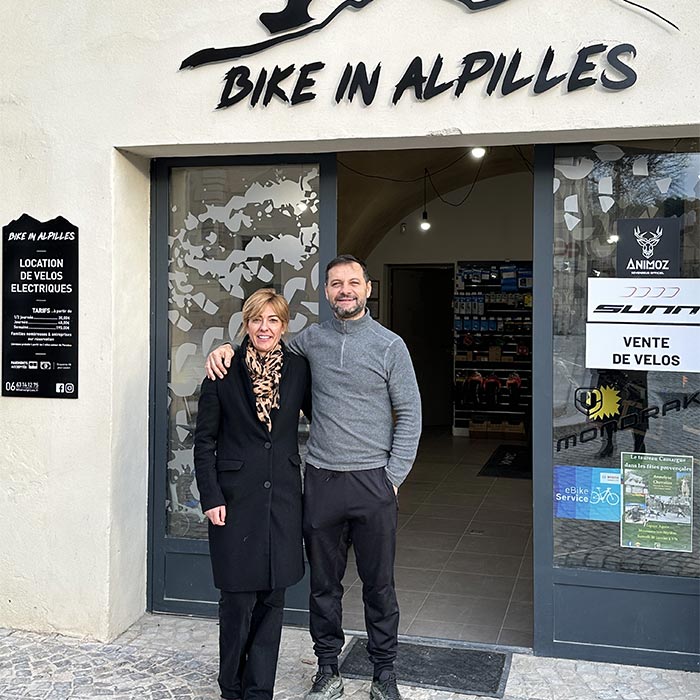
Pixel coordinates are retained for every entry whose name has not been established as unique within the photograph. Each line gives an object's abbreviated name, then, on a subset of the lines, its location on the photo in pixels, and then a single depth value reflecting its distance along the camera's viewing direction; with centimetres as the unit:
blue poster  406
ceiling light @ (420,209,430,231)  1158
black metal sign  438
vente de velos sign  390
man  348
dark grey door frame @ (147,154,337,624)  462
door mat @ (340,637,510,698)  378
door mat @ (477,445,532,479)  874
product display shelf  1128
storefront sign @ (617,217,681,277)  392
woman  336
